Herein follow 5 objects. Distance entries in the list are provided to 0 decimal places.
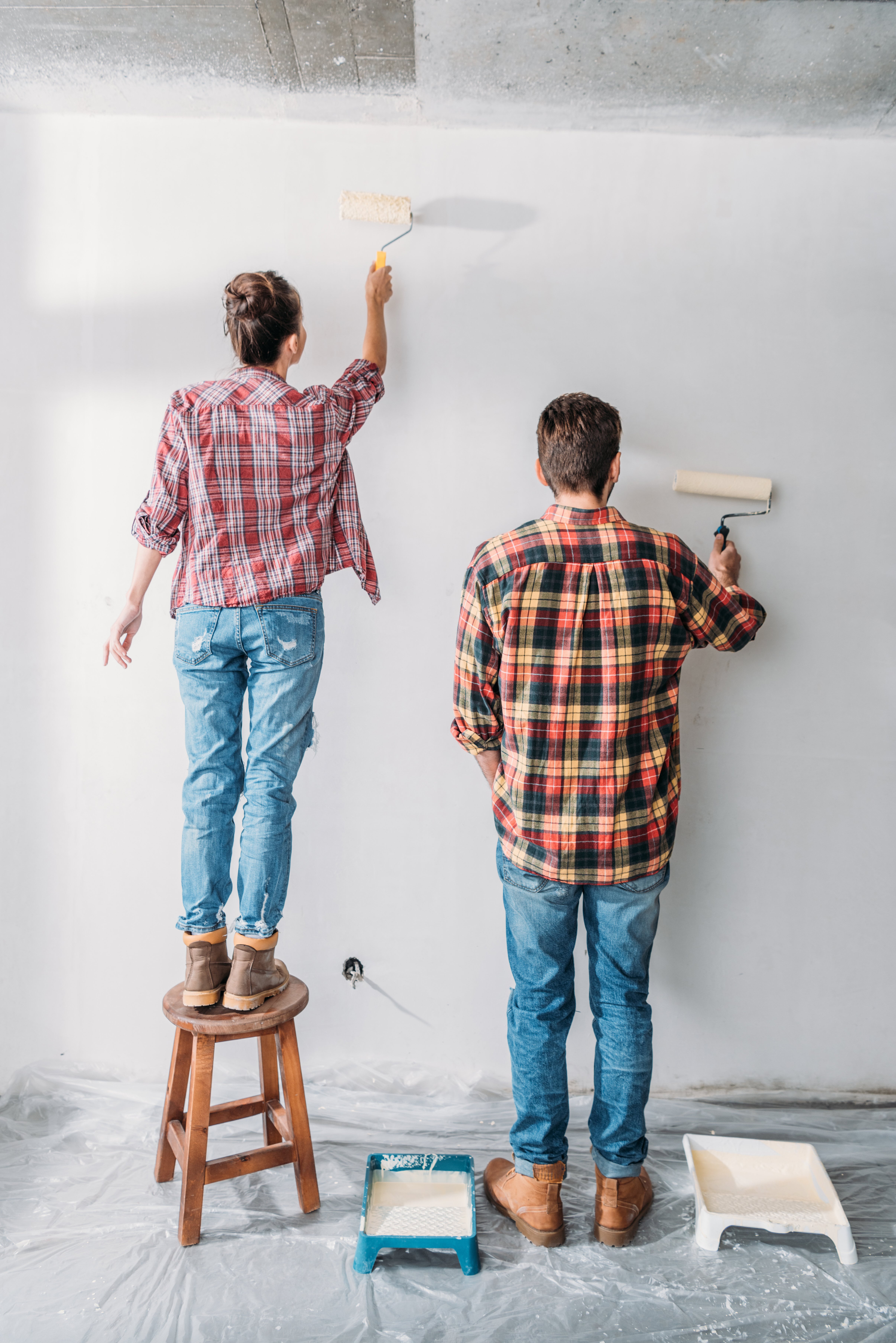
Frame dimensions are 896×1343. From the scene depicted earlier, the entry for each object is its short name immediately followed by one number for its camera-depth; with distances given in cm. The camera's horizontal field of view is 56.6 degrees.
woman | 156
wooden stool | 154
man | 143
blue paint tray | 149
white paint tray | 155
